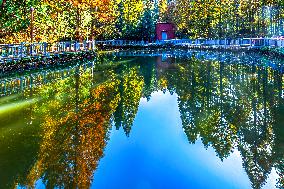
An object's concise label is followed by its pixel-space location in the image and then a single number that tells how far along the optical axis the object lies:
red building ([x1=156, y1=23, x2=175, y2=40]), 53.95
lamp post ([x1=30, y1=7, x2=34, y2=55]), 22.84
